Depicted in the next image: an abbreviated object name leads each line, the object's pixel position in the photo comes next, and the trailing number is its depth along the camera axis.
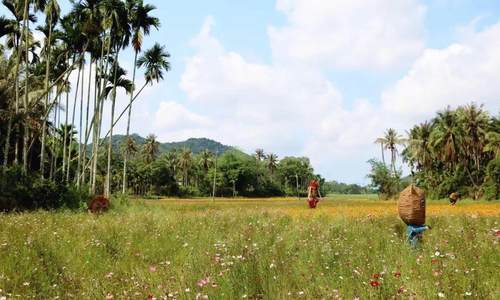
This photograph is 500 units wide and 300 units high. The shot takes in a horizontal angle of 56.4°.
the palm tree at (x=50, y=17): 38.28
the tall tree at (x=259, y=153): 188.75
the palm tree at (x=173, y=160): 148.88
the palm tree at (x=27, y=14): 34.78
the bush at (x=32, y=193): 26.41
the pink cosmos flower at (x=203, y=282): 5.13
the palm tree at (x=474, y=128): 71.62
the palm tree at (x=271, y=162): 178.00
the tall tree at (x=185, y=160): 143.25
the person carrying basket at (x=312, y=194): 32.16
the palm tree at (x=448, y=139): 74.25
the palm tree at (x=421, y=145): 85.97
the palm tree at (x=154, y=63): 49.22
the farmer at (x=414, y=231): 10.61
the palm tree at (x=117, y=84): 46.10
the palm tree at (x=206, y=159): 149.00
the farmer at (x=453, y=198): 47.05
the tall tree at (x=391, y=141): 105.74
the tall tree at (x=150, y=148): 140.00
